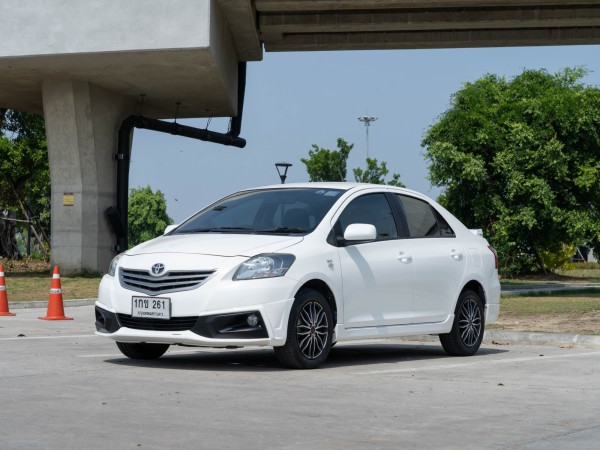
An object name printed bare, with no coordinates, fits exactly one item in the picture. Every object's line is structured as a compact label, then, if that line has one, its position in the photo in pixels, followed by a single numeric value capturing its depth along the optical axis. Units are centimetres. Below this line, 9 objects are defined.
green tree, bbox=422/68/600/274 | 5212
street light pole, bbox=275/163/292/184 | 3704
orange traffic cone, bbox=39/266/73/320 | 1767
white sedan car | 946
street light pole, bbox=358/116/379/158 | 9356
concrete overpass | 2966
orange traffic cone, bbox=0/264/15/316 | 1848
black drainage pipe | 3538
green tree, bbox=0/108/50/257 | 4778
